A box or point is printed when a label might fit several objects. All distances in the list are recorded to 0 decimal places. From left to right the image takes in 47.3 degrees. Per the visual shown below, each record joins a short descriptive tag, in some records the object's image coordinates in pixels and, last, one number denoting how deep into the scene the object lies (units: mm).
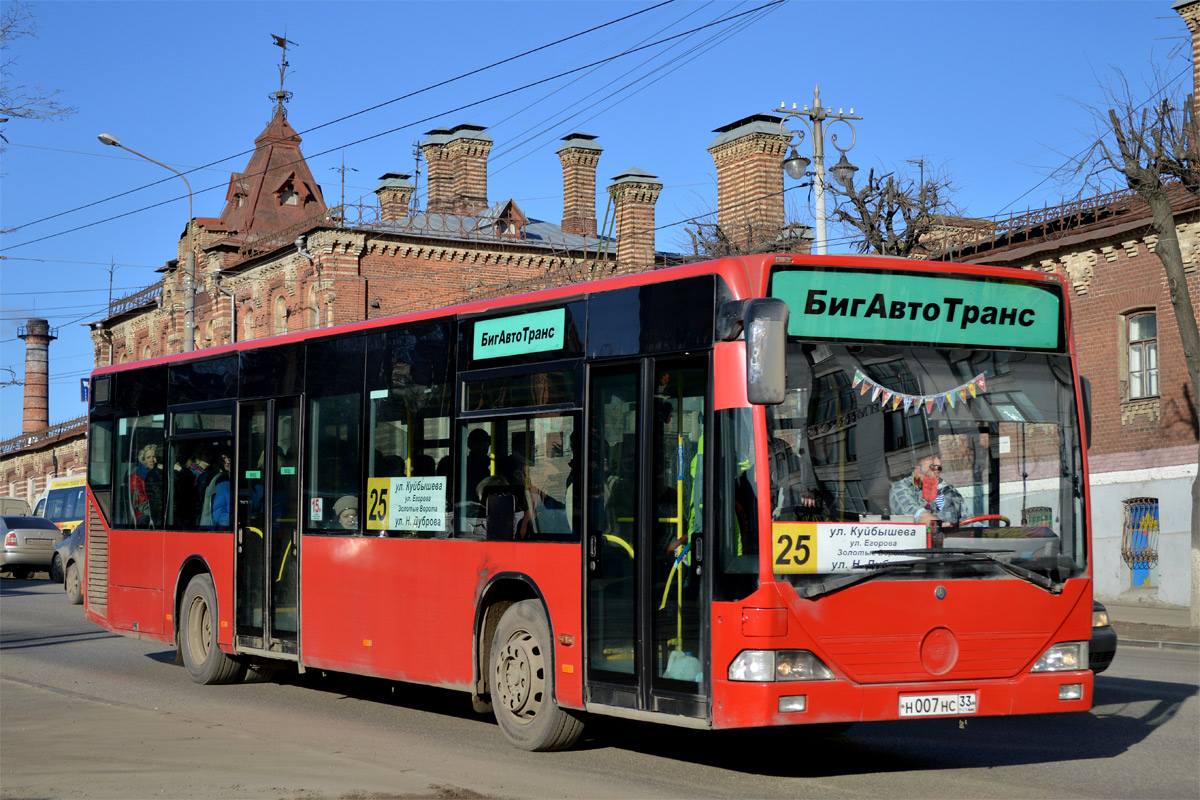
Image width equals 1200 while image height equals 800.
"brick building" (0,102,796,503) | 42000
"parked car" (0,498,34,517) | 46031
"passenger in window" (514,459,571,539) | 9172
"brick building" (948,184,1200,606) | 24609
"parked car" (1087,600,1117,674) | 10219
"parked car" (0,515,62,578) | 34938
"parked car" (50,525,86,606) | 25516
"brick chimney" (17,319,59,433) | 82688
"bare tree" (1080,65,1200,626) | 20156
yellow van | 40188
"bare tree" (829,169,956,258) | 29891
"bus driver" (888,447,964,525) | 7855
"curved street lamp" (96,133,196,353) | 31875
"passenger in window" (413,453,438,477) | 10446
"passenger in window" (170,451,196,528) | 13953
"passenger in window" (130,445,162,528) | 14602
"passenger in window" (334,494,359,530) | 11469
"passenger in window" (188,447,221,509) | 13664
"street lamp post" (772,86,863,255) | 23031
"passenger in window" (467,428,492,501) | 9914
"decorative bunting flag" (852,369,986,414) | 7988
